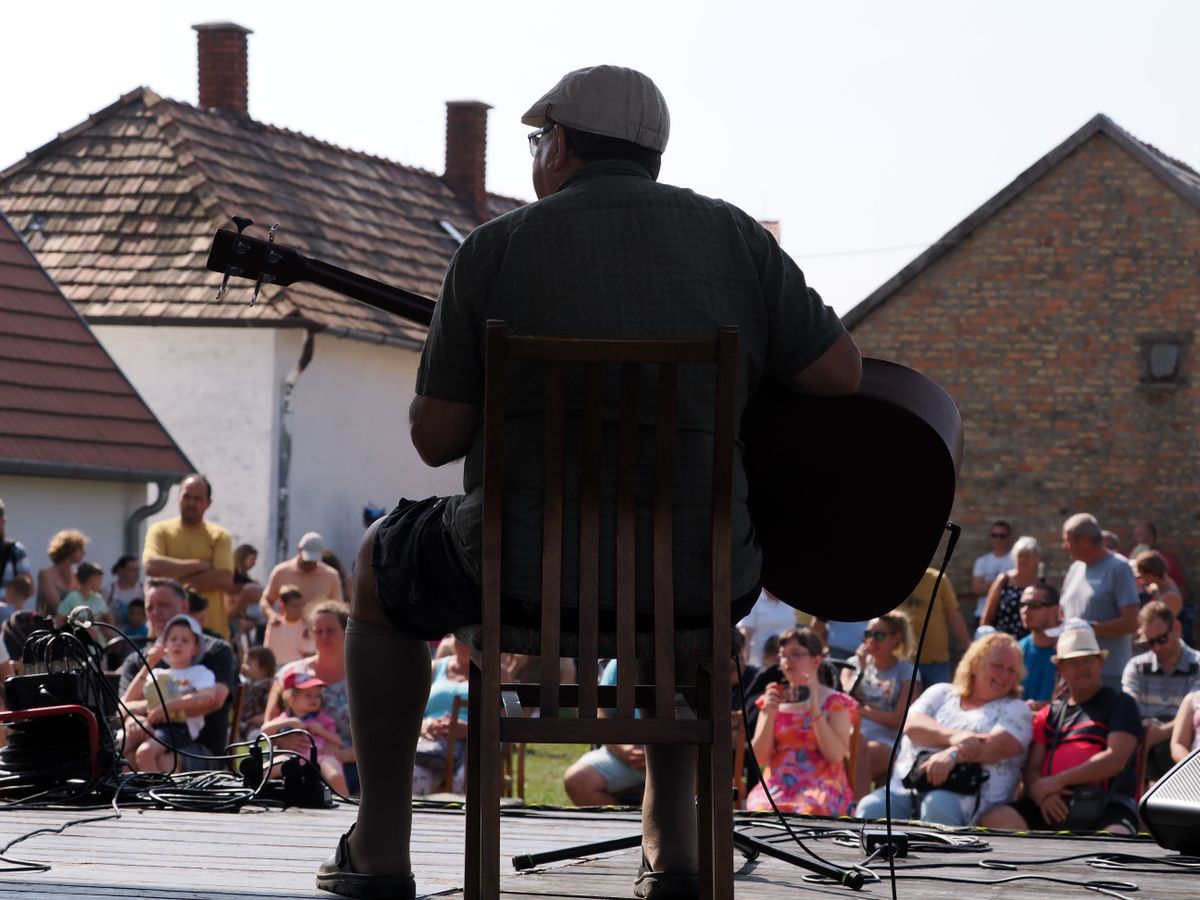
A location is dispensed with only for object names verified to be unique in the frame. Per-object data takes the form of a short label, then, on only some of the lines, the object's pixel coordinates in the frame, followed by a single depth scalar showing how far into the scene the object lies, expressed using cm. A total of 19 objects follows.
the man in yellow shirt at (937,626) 1987
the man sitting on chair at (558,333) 655
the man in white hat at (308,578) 2268
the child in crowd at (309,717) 1625
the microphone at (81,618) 1160
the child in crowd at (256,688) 1826
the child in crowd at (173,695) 1618
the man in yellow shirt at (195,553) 2205
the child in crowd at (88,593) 2296
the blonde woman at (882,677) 1682
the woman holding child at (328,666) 1679
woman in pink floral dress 1493
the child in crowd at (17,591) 2116
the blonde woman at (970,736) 1445
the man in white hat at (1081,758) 1418
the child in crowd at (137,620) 2310
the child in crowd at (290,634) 2105
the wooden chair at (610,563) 625
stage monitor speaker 846
